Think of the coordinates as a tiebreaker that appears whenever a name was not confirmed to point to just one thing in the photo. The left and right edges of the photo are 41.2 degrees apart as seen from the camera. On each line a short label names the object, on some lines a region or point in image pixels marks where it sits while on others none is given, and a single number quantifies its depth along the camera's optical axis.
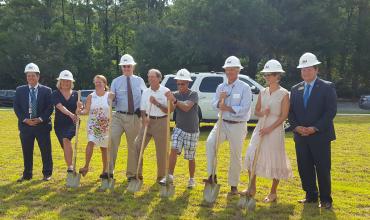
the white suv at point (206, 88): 15.68
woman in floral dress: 7.90
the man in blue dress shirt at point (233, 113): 7.04
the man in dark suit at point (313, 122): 6.42
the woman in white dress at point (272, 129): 6.71
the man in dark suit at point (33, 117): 8.16
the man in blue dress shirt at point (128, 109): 7.93
